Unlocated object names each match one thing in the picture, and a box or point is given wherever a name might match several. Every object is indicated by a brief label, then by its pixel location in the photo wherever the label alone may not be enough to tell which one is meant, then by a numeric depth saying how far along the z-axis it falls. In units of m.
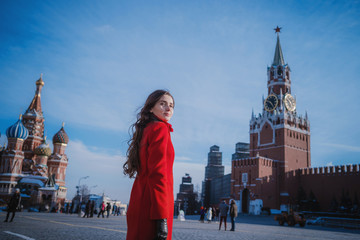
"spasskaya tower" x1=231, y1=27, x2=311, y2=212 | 46.25
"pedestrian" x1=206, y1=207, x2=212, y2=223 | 22.55
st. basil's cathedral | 43.31
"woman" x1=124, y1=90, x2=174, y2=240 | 2.28
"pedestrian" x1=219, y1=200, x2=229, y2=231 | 14.18
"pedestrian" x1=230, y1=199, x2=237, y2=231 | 12.90
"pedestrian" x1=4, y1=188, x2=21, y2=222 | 10.45
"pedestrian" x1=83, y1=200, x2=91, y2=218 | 21.67
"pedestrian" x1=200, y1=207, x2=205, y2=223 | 23.25
